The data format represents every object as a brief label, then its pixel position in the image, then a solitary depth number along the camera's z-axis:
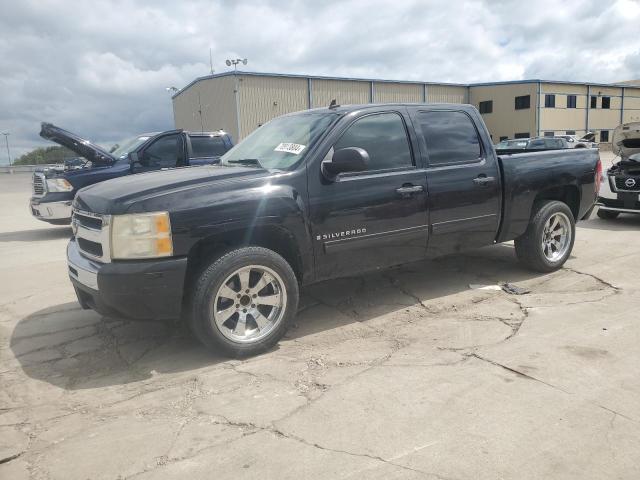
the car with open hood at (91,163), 9.66
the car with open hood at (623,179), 9.12
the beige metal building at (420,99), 37.44
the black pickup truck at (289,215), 3.62
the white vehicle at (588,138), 33.40
